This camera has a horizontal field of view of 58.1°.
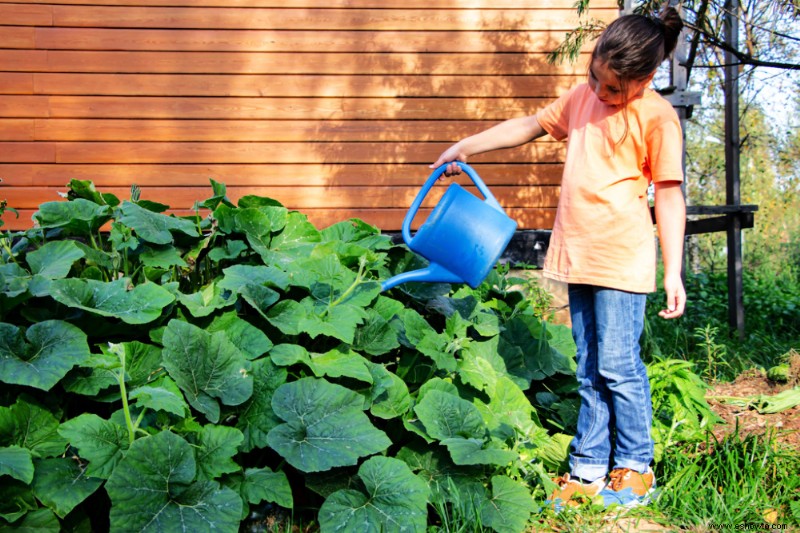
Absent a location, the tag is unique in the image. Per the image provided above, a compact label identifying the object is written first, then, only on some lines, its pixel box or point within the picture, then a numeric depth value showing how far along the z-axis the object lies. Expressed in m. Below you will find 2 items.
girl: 1.81
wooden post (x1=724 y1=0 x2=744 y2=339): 4.94
